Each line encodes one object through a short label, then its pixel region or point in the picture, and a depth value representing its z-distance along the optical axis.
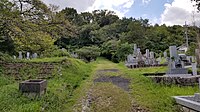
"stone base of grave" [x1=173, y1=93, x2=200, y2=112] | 2.74
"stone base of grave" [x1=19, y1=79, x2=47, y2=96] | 3.45
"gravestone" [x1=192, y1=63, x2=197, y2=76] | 5.89
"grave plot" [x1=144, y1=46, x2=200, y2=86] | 4.92
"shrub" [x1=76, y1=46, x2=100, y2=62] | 21.93
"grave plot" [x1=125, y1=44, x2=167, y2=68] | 11.52
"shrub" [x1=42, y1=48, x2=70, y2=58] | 12.35
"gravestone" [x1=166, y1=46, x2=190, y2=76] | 6.23
